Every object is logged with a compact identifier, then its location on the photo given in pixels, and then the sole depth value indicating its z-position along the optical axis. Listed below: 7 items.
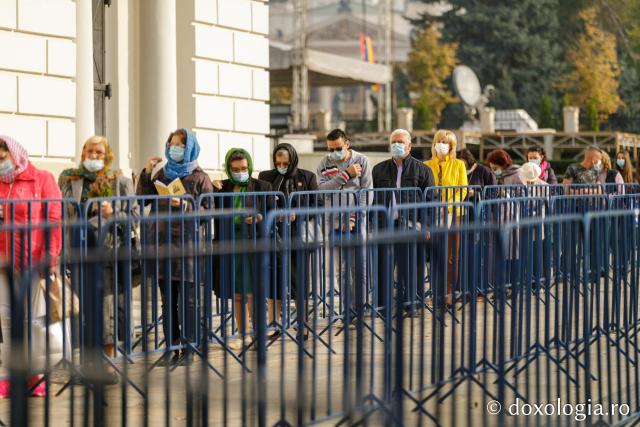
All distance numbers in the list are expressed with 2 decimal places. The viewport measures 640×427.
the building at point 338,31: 122.62
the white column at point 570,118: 59.19
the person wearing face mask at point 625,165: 22.34
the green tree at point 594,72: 77.38
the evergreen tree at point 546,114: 68.06
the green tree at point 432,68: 78.31
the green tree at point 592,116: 66.75
